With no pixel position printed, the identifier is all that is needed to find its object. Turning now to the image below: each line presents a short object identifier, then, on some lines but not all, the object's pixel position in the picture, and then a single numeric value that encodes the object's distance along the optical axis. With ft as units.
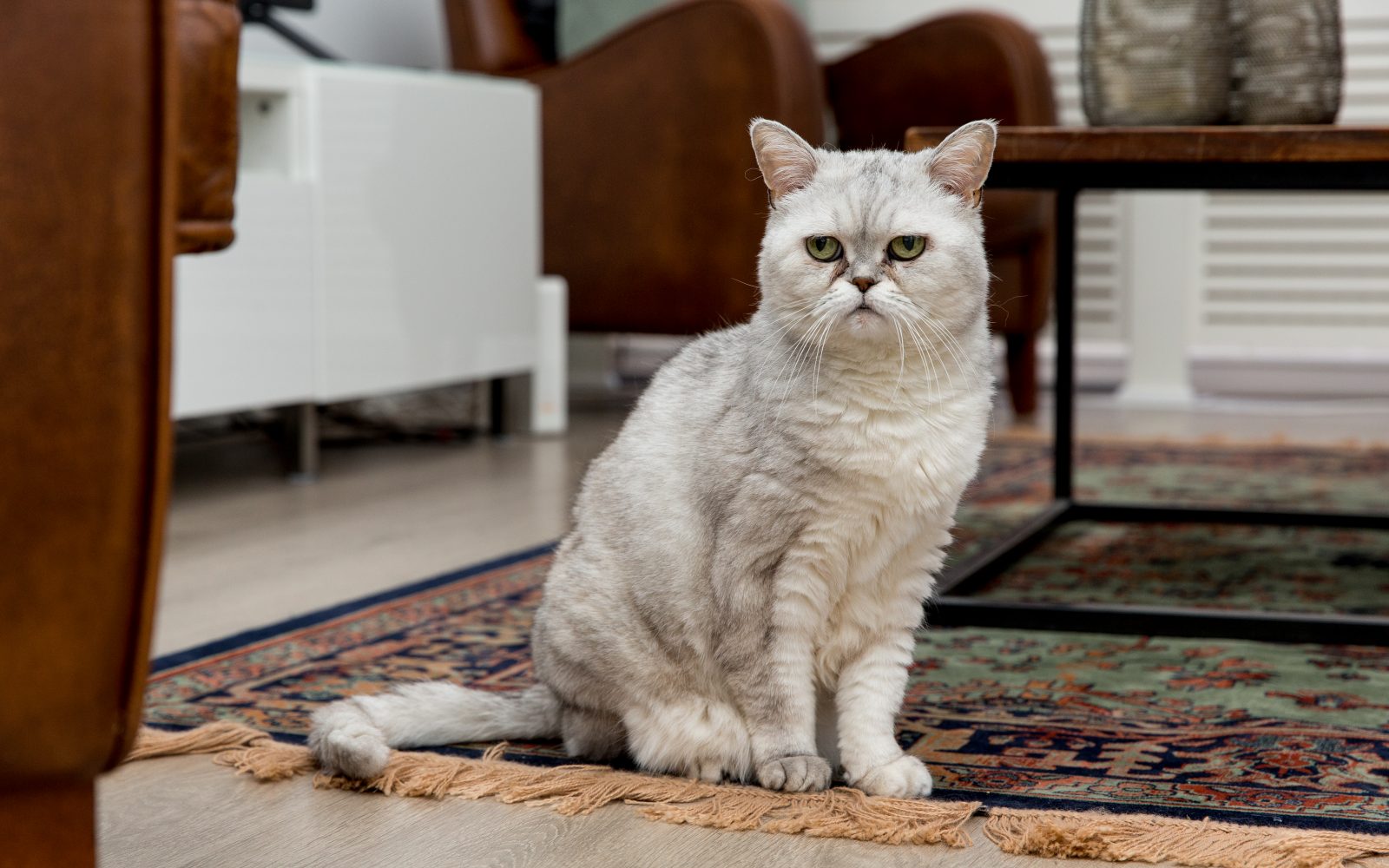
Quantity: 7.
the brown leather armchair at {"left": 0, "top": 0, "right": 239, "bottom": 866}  3.75
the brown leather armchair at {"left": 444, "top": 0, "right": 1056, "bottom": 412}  10.19
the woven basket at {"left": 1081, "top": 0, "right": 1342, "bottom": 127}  6.18
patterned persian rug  4.95
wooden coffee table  5.63
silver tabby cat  4.85
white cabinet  8.12
